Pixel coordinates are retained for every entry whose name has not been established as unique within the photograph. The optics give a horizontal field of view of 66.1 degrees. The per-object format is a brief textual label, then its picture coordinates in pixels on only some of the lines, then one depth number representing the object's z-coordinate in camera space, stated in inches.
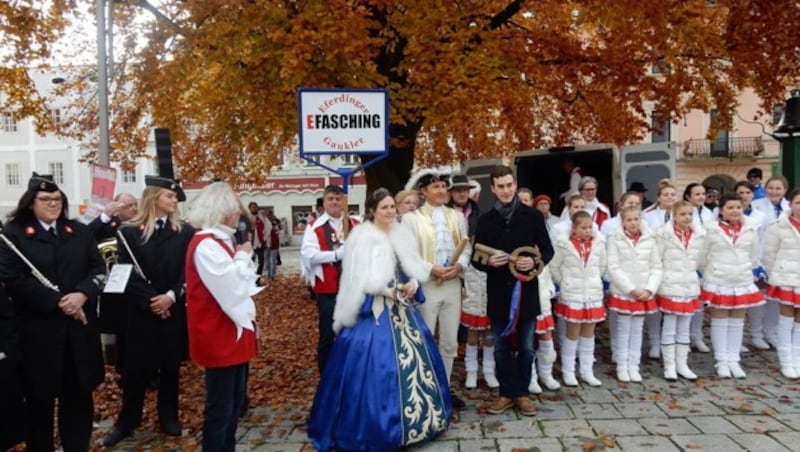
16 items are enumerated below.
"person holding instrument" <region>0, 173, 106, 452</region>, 150.9
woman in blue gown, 165.6
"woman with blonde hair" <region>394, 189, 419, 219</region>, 214.8
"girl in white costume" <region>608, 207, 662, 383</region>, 232.2
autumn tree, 322.7
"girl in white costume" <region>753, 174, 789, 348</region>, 277.0
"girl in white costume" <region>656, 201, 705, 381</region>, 232.8
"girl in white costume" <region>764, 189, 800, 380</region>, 235.8
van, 406.0
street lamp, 363.6
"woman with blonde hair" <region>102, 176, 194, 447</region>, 186.5
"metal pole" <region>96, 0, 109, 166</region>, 478.3
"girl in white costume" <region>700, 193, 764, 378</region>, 236.8
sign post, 214.7
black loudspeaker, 311.3
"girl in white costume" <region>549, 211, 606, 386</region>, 227.3
